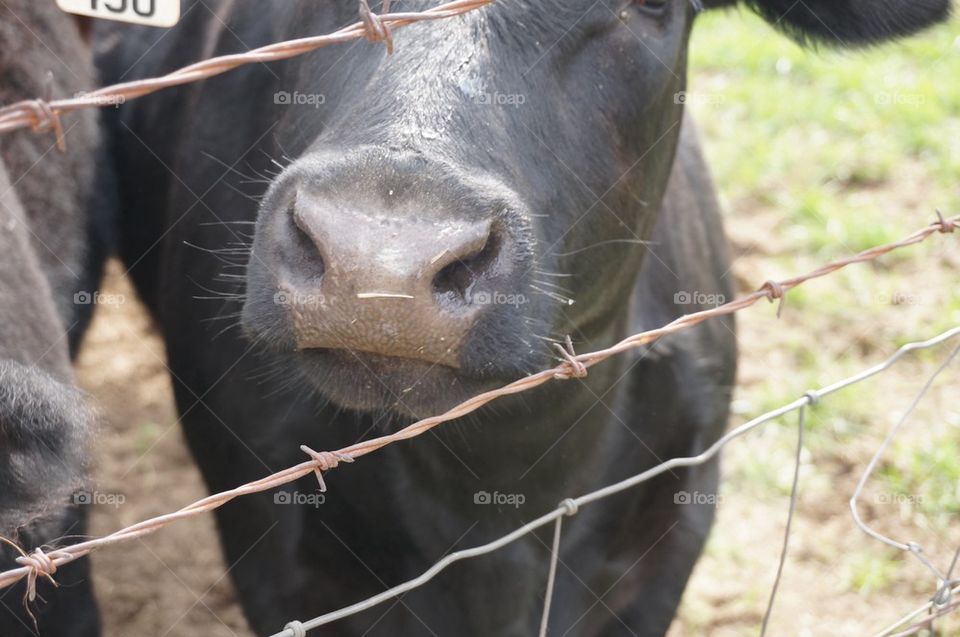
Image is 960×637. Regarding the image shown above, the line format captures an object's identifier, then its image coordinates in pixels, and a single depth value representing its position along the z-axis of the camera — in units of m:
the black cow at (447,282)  2.35
